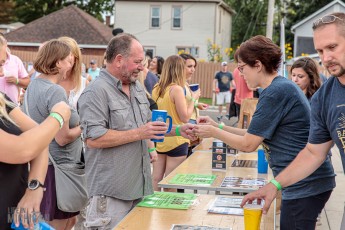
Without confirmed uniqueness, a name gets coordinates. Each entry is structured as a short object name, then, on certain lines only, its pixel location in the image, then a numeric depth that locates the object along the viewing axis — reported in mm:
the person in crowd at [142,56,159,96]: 8477
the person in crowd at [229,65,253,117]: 13094
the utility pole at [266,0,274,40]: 20359
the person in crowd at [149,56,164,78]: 9561
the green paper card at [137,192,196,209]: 3967
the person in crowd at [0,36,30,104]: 7082
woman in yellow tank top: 6727
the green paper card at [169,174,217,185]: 4801
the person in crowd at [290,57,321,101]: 6523
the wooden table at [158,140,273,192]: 4648
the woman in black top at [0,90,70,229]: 2393
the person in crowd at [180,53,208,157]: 7152
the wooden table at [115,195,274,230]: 3530
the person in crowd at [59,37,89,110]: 4715
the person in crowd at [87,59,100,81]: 16203
